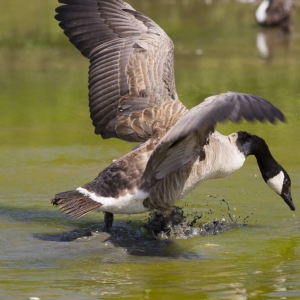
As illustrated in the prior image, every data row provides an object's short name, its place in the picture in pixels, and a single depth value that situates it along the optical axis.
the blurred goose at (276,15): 34.87
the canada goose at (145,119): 11.03
